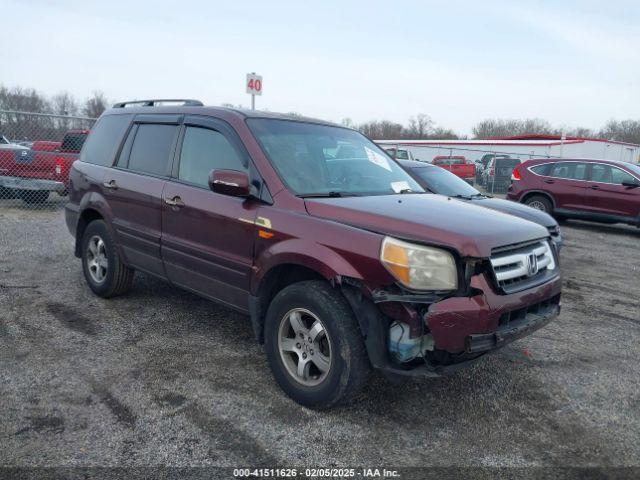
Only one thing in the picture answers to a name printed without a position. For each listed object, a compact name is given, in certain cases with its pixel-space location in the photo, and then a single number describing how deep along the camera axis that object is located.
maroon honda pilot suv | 2.82
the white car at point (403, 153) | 19.45
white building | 38.53
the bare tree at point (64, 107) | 74.32
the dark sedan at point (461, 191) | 6.91
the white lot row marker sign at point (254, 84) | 10.31
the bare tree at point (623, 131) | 63.66
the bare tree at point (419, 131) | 82.62
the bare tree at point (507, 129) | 73.56
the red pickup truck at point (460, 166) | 26.62
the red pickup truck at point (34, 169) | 10.46
